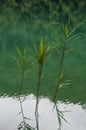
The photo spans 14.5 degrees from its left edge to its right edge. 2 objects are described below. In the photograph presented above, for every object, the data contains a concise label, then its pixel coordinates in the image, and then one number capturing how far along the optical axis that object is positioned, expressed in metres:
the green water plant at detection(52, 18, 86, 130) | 7.84
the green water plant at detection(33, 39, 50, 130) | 7.52
